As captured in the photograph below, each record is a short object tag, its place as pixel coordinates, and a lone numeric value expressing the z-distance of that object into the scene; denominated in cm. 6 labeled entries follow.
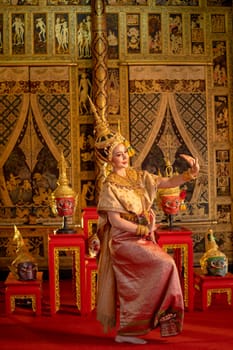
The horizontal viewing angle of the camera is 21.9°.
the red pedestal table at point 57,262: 598
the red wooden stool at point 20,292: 601
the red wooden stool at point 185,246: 602
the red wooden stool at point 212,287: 597
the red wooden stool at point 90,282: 604
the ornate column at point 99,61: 827
